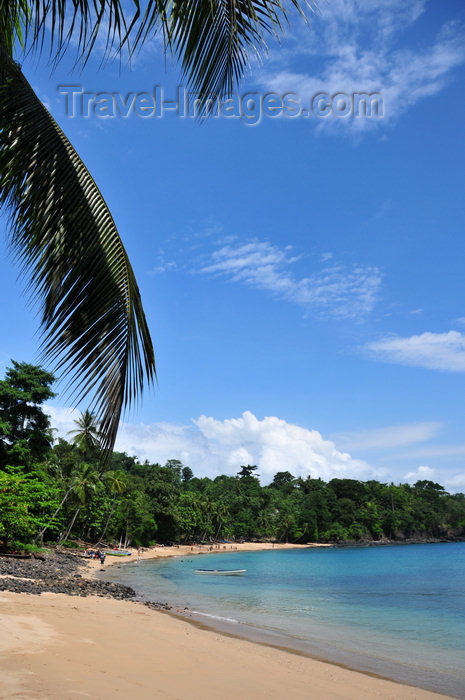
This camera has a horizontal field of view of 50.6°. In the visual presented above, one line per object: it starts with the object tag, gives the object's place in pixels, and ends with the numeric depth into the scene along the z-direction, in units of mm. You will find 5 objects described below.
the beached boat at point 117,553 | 47250
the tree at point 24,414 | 30234
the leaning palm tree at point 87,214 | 2838
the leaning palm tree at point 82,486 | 39719
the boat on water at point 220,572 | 38594
